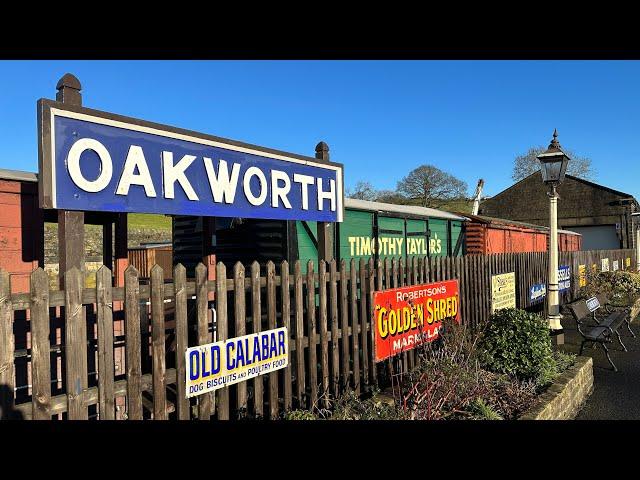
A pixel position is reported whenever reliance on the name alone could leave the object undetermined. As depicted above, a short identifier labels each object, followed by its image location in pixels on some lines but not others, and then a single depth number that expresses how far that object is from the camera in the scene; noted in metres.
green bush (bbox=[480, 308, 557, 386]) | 5.27
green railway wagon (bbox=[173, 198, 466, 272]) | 7.42
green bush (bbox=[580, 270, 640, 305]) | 13.56
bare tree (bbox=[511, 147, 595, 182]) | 49.63
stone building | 32.69
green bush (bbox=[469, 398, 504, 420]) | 4.02
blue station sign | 2.92
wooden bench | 7.19
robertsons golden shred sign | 5.30
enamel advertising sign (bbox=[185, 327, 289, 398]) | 3.39
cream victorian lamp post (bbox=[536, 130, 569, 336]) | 7.89
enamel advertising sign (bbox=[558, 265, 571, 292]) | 12.16
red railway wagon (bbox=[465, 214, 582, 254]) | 13.29
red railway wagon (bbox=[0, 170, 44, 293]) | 5.08
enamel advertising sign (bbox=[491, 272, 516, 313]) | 8.12
